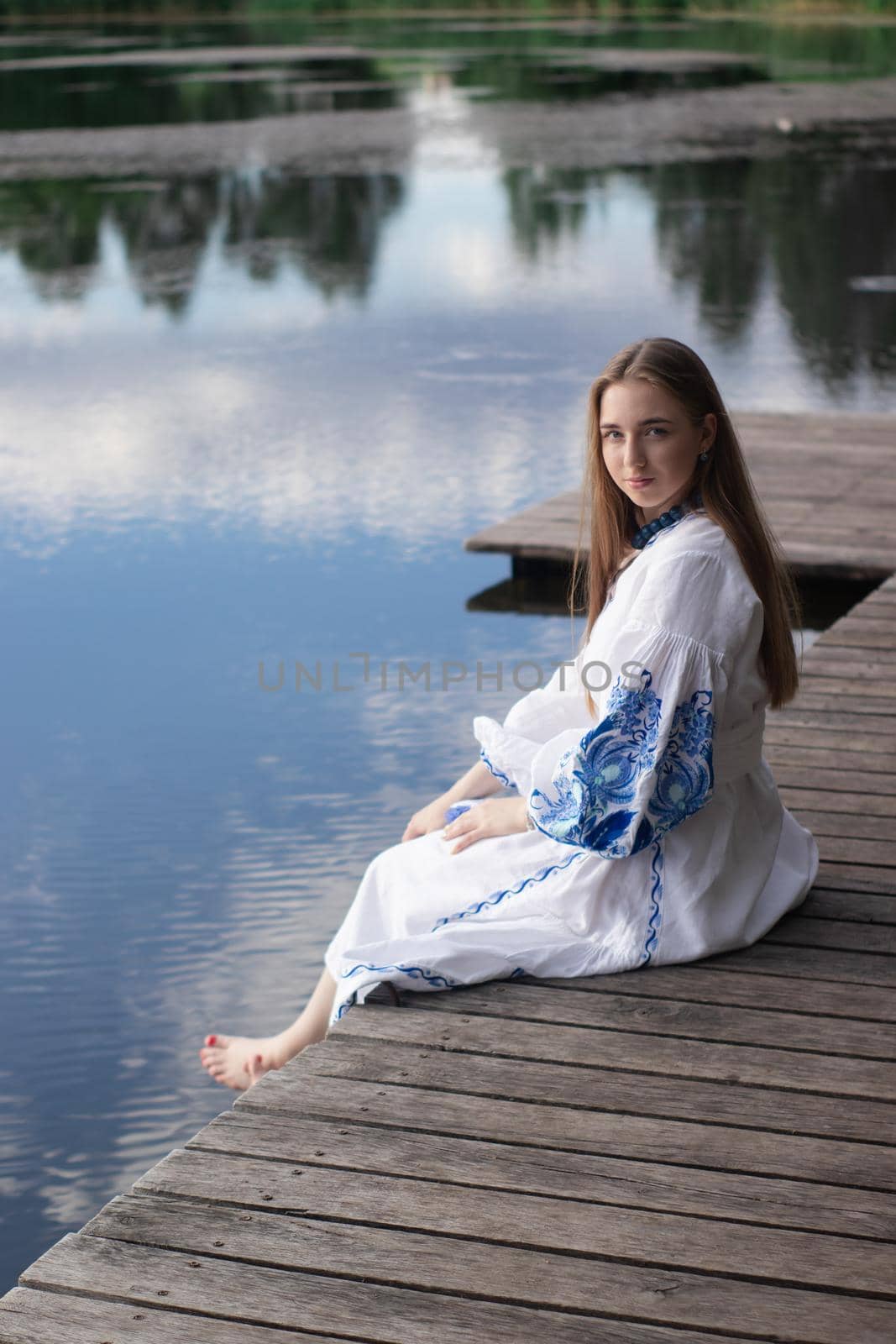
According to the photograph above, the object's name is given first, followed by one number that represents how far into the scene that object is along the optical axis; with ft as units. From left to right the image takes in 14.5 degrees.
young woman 15.06
